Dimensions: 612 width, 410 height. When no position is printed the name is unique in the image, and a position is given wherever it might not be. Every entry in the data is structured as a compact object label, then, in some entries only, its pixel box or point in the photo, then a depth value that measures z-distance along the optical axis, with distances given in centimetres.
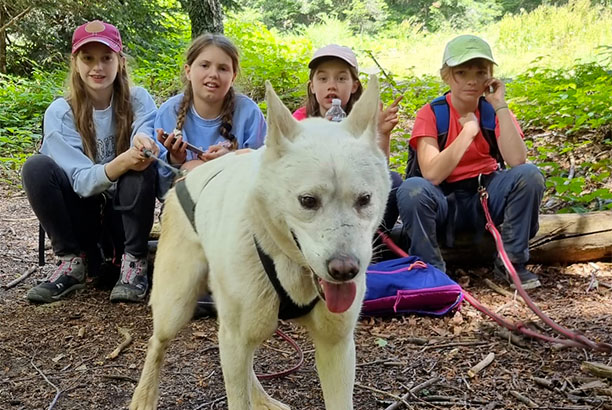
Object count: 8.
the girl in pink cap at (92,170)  367
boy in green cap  360
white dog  168
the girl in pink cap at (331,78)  366
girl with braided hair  362
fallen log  394
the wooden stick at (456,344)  305
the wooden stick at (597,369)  254
